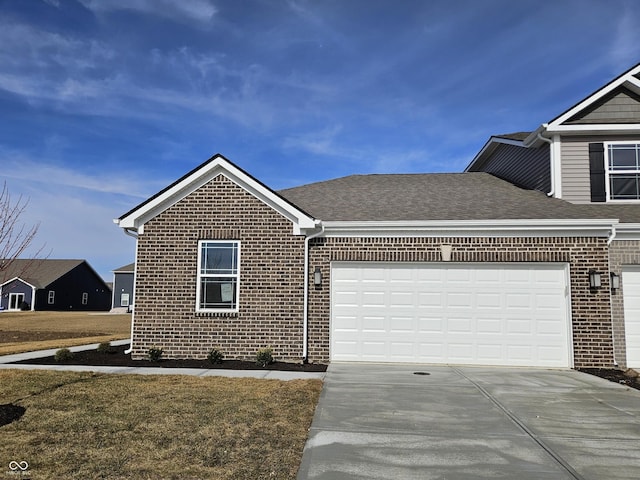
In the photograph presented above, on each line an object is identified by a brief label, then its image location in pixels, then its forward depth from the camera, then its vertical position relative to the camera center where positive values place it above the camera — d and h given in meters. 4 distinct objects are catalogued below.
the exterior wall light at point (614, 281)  10.67 +0.26
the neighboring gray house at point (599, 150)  12.48 +3.83
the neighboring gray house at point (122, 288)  51.75 +0.06
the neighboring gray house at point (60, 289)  51.44 -0.13
